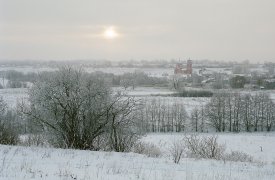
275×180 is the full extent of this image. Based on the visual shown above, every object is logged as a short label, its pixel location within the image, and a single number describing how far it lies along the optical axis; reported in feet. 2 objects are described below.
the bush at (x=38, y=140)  80.11
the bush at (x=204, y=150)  71.07
